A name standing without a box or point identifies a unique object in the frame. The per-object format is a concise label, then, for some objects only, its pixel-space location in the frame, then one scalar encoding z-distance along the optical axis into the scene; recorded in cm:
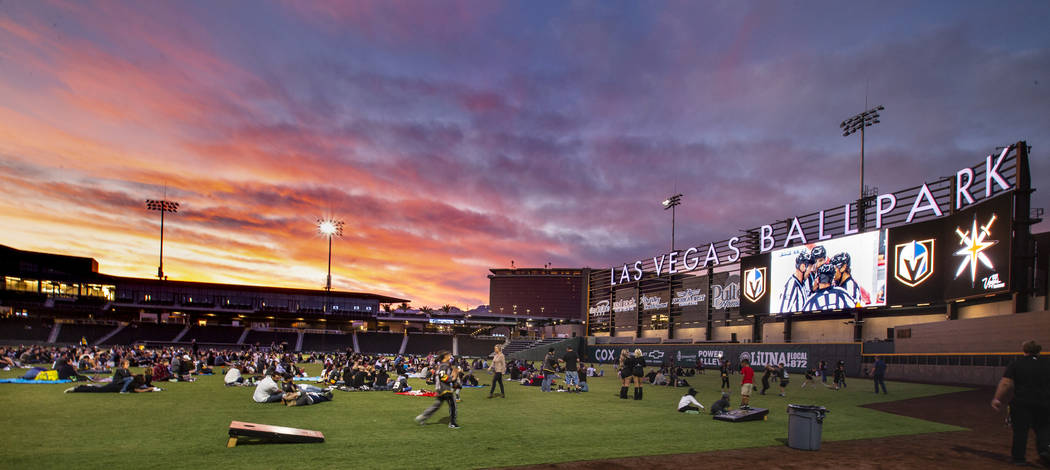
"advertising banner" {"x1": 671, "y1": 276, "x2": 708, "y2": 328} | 5247
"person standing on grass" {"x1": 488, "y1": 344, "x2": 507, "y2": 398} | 1944
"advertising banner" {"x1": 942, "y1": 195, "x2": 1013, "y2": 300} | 2616
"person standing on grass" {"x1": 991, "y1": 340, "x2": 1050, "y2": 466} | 844
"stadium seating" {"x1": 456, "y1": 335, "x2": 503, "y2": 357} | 8336
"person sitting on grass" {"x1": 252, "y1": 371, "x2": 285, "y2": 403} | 1608
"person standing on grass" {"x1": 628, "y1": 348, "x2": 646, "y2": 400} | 1934
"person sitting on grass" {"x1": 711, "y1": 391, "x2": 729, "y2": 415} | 1465
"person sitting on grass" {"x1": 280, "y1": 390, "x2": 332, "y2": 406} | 1538
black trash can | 1045
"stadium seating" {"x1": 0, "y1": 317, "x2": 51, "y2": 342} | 6500
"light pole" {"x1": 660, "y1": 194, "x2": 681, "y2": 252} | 6288
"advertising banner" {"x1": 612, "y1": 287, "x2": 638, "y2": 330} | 6283
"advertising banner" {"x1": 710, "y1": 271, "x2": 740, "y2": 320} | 4894
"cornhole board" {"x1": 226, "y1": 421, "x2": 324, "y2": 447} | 926
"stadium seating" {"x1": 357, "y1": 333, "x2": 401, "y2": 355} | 8075
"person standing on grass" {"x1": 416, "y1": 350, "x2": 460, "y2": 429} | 1188
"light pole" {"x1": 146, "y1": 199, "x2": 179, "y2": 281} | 8735
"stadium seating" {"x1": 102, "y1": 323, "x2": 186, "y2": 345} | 7156
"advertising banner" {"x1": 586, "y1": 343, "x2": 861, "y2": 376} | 3140
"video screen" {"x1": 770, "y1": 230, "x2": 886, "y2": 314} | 3447
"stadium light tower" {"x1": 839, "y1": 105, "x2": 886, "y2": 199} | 4099
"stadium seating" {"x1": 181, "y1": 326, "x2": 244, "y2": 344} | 7758
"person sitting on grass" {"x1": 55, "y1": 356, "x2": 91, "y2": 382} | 2129
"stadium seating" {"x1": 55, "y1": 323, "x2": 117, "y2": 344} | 6856
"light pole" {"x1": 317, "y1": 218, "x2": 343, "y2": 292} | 9426
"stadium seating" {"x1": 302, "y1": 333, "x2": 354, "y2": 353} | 8003
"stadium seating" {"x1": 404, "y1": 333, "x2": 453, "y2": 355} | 8194
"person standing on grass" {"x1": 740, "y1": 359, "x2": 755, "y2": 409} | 1612
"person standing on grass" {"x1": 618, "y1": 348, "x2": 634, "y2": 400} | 2005
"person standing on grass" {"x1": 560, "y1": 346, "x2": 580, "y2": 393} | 2334
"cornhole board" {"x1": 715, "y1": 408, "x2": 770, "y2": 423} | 1395
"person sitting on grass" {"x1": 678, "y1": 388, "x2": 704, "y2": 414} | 1602
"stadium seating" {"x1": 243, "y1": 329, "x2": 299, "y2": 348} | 8106
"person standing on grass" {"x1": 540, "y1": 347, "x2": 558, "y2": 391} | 2333
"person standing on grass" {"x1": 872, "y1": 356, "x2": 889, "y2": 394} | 2258
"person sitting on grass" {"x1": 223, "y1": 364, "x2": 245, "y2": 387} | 2198
